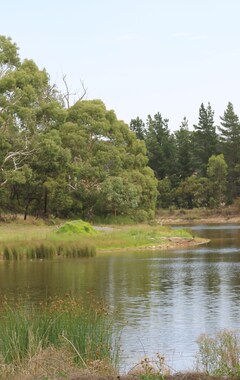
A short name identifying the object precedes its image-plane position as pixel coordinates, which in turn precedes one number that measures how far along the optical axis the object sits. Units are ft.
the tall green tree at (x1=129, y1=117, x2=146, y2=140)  462.60
